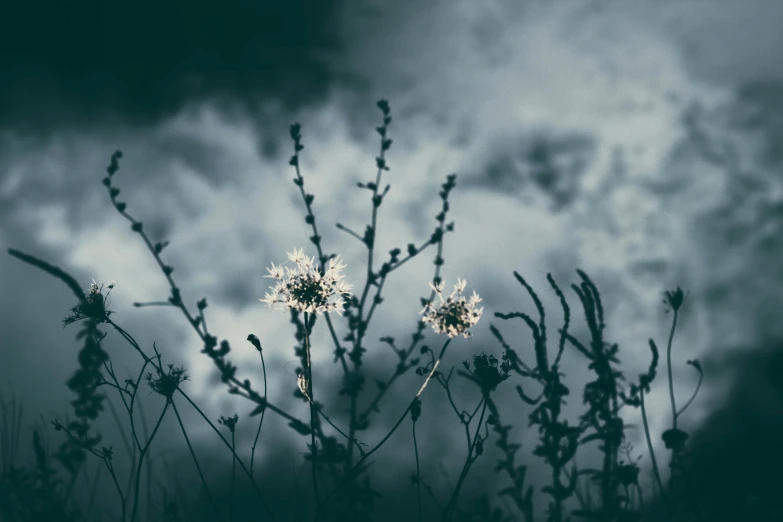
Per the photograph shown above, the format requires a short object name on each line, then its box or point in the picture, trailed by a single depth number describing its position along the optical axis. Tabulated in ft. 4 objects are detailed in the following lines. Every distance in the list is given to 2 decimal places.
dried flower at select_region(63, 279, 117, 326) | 13.08
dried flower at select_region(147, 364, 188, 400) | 13.00
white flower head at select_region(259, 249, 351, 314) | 16.39
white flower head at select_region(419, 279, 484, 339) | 16.53
